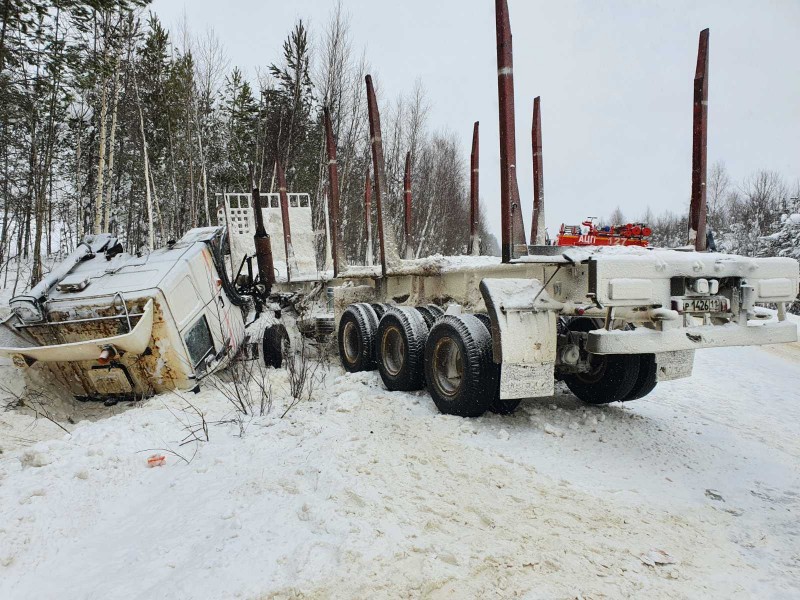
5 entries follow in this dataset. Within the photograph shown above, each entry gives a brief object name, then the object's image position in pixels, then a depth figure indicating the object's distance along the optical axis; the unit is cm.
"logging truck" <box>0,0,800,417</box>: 371
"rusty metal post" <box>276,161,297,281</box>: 1327
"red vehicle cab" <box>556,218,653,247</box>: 870
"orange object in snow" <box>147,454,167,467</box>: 341
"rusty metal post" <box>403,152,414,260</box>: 1182
